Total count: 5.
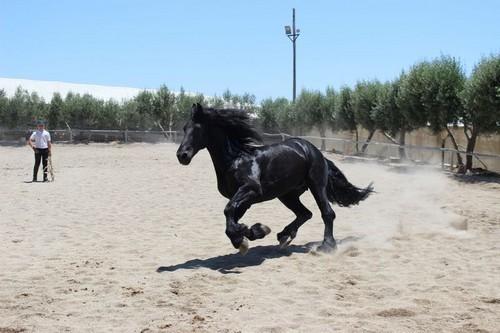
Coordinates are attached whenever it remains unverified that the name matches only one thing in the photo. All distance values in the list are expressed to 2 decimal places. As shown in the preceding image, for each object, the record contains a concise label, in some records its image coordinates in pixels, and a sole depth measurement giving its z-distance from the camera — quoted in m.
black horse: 6.92
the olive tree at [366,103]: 30.09
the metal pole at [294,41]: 44.09
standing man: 17.00
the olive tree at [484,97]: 18.16
